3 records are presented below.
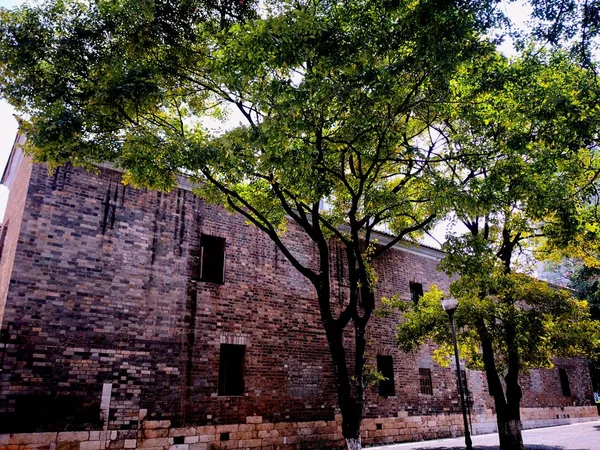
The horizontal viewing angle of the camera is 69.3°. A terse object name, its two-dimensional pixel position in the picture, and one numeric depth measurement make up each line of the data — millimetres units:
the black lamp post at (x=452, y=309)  9927
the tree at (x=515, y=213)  7438
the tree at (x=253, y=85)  6273
